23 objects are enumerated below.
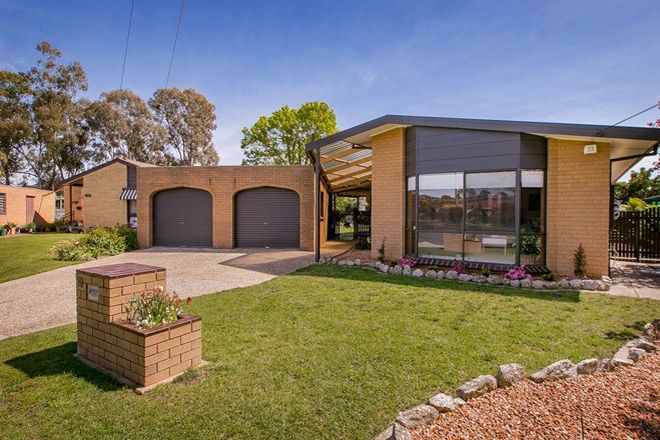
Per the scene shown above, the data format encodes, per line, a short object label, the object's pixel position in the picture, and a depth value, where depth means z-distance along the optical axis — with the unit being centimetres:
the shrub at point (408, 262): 927
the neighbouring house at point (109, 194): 2259
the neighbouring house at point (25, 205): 2489
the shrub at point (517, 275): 766
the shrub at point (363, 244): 1477
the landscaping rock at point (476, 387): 295
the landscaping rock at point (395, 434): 231
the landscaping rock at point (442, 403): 274
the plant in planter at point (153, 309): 349
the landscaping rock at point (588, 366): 338
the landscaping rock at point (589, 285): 710
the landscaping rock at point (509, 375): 315
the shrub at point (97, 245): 1213
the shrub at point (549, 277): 764
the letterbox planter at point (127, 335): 330
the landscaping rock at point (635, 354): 373
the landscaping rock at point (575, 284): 720
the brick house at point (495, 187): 784
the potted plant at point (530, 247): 843
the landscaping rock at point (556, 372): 323
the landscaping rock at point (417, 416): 254
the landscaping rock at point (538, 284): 731
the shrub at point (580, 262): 785
